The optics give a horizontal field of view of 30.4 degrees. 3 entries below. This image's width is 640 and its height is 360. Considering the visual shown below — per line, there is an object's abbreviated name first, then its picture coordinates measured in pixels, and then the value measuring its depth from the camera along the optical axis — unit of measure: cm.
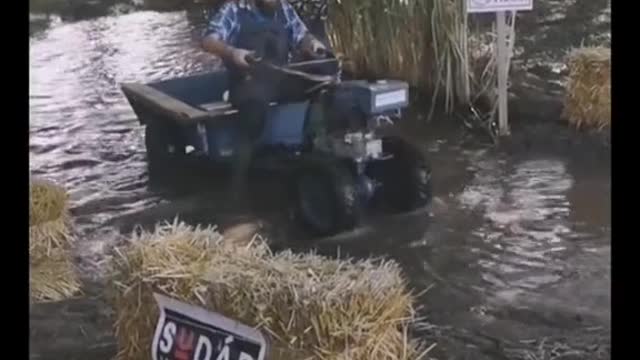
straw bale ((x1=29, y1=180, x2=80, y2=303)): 261
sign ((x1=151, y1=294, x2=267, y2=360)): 248
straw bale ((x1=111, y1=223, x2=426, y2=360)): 238
